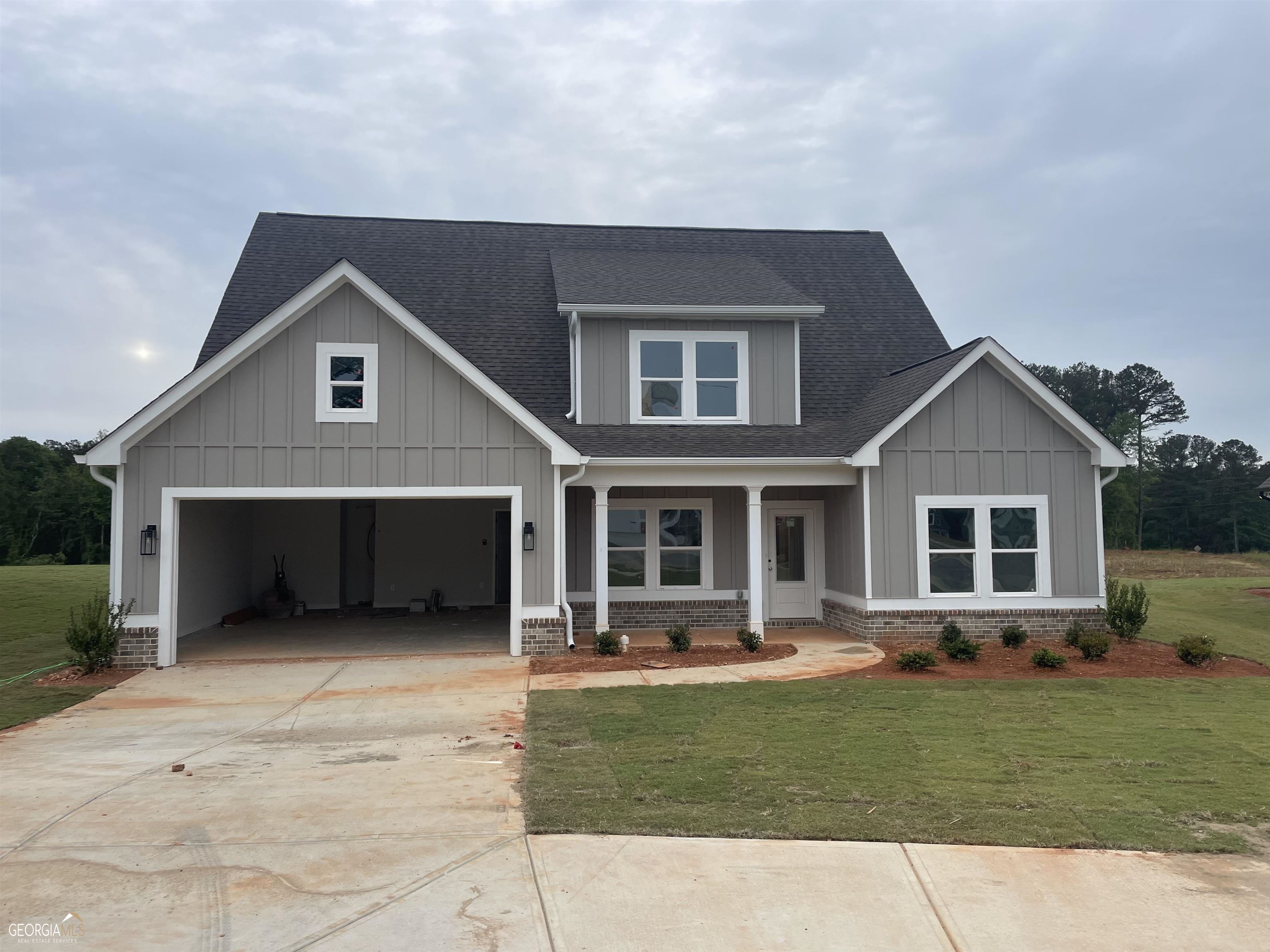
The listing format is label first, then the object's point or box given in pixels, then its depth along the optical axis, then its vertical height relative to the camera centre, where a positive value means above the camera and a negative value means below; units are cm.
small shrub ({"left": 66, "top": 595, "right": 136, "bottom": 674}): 1124 -149
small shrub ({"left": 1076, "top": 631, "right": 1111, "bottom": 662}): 1161 -176
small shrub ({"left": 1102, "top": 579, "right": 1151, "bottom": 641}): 1309 -144
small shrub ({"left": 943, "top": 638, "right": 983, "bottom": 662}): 1159 -180
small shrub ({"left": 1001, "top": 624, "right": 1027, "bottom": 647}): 1260 -175
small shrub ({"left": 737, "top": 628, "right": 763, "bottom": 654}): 1263 -179
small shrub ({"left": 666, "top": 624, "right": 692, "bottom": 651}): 1259 -174
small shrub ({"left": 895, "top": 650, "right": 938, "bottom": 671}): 1105 -185
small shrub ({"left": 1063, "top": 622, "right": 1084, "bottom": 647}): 1216 -167
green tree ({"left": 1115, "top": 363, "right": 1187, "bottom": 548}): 7431 +1128
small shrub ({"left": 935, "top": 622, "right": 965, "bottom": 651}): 1198 -167
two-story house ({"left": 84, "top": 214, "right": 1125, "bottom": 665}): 1212 +115
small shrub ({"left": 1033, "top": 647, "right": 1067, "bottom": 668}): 1108 -184
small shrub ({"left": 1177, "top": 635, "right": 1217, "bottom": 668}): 1148 -179
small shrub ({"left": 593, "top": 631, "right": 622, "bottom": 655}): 1230 -180
